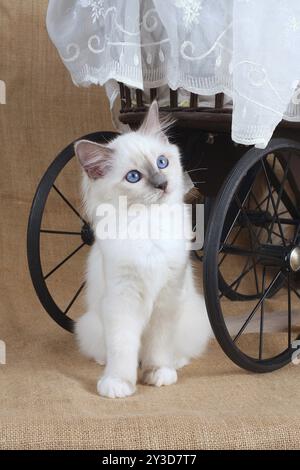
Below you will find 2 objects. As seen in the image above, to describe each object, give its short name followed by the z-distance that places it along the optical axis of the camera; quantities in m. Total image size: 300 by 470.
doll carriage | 1.01
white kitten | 1.02
